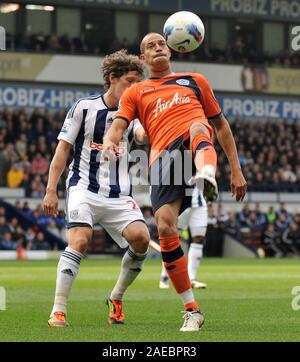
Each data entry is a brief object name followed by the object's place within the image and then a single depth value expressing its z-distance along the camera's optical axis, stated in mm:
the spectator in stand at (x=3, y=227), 29203
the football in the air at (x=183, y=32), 8984
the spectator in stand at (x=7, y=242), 29250
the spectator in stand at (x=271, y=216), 34094
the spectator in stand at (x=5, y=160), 31930
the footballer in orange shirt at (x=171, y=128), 8742
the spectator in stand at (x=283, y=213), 34656
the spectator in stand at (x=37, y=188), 32188
